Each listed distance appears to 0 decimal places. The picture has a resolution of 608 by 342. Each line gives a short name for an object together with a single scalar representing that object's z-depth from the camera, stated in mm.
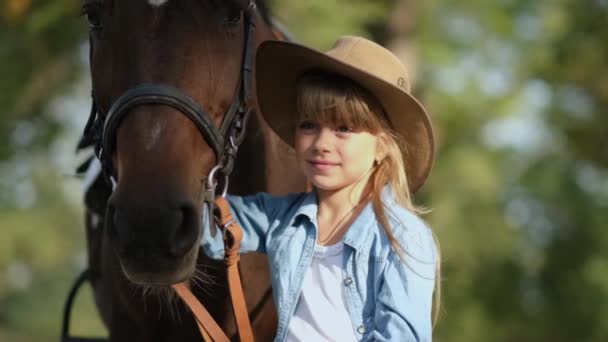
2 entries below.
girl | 5672
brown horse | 5039
